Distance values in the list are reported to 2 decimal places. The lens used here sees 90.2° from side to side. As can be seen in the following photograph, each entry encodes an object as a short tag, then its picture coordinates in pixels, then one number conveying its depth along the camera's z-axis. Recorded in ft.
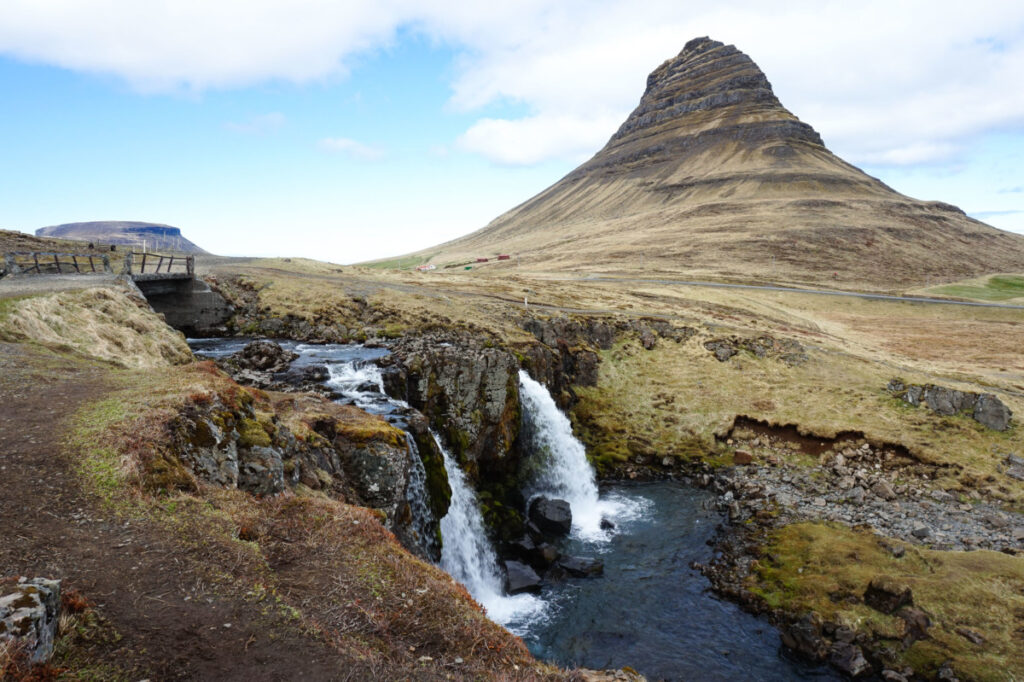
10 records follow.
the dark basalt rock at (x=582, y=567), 84.69
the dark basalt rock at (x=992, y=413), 122.62
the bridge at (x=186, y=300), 142.61
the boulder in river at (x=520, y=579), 80.28
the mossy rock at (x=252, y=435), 50.11
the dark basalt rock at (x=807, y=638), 66.74
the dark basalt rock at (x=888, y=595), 68.85
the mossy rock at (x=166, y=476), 38.54
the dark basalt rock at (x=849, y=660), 63.46
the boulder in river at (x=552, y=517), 96.27
